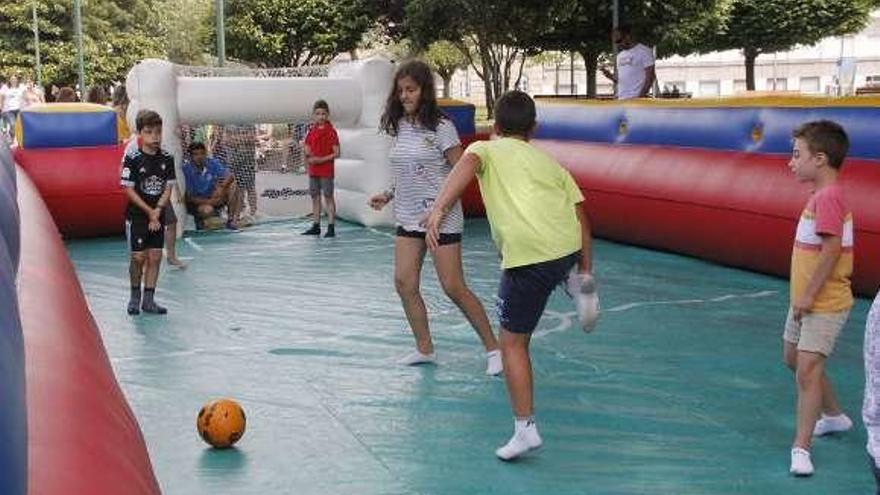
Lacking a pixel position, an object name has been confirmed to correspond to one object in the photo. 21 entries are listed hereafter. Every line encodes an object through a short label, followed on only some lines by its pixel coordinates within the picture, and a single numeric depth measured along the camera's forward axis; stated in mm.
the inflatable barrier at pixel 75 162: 10742
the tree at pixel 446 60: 44688
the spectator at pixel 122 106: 11797
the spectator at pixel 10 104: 25734
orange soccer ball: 4273
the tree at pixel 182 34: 49500
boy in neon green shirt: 4035
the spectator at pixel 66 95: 12891
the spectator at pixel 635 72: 11695
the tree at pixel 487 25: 22766
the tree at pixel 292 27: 34062
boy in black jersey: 7039
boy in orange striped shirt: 3771
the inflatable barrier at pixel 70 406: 2062
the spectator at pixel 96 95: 14406
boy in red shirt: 11148
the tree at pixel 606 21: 23094
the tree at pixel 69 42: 41531
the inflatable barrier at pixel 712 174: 7145
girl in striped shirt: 5262
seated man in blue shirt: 11672
